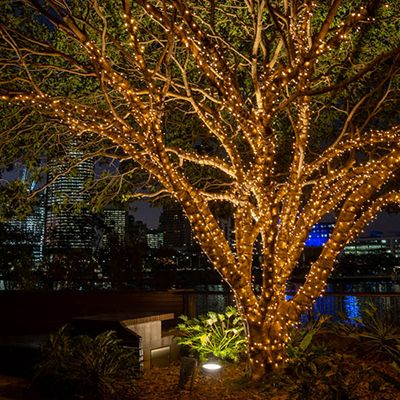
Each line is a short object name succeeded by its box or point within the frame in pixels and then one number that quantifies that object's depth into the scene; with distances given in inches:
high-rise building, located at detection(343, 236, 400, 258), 5628.4
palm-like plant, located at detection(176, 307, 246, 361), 290.7
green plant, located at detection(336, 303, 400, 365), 290.0
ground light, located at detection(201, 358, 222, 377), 270.2
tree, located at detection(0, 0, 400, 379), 243.8
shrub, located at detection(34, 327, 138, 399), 227.9
